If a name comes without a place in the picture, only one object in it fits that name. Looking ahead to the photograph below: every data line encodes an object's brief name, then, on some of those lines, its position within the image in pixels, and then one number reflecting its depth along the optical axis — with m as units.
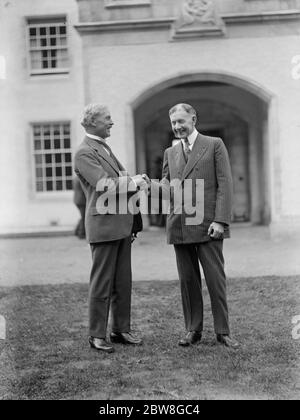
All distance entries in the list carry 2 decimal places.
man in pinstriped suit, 4.64
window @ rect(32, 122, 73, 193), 15.95
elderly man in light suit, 4.62
